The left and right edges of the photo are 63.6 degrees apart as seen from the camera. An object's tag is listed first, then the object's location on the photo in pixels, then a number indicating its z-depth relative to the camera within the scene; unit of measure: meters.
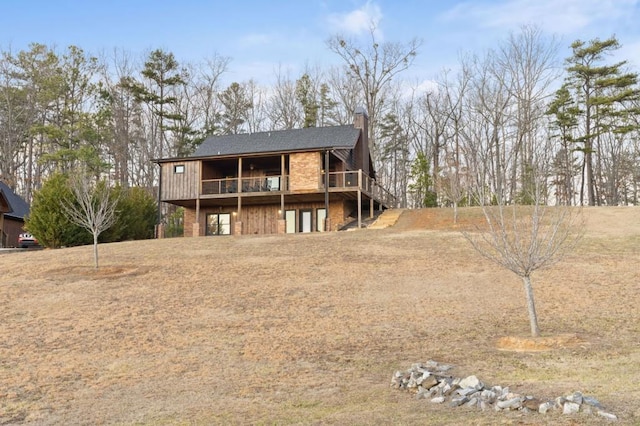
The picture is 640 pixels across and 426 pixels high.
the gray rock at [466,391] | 6.40
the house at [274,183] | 29.27
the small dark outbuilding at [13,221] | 36.81
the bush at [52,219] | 26.95
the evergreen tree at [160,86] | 45.00
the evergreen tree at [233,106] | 48.66
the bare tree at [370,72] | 42.22
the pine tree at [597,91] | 39.56
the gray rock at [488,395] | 6.10
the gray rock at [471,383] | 6.56
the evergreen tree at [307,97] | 47.44
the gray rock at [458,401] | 6.21
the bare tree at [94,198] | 18.72
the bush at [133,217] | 30.06
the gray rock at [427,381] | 7.06
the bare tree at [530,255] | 10.27
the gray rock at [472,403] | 6.08
